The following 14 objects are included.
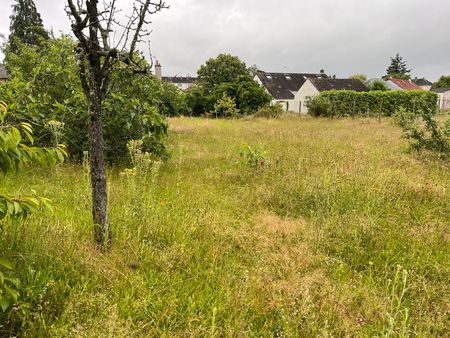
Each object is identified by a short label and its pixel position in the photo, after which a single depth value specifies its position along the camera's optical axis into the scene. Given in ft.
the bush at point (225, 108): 88.22
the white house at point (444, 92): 185.51
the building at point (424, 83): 250.16
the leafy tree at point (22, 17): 113.60
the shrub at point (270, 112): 79.92
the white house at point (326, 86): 118.32
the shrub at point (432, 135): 25.61
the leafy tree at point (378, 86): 128.88
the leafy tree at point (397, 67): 272.51
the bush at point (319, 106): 79.10
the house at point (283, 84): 142.61
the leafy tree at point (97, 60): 8.30
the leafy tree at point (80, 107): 19.79
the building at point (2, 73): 127.05
